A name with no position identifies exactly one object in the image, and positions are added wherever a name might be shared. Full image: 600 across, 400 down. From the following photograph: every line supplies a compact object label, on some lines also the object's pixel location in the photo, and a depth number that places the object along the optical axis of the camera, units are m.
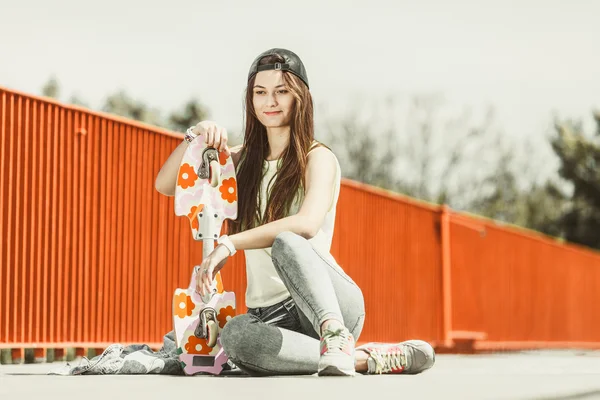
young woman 5.04
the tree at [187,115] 56.85
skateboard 5.59
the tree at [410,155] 53.10
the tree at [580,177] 51.12
